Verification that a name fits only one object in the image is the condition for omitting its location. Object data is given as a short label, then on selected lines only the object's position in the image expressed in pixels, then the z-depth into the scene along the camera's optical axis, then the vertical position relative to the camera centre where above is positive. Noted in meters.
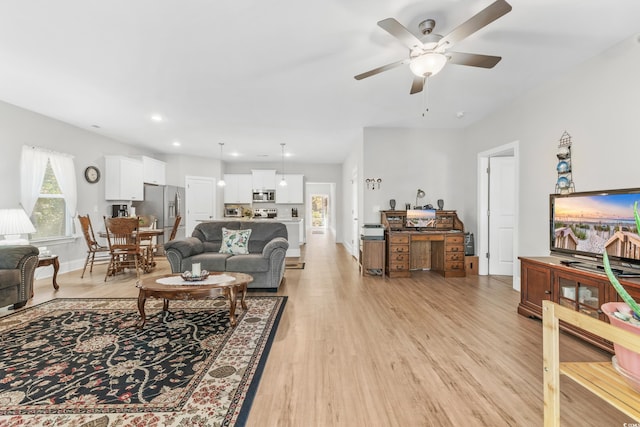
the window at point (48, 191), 4.72 +0.37
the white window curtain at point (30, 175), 4.65 +0.60
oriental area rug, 1.69 -1.17
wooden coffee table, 2.75 -0.77
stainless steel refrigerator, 7.25 +0.15
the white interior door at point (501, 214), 5.10 -0.03
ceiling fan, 1.85 +1.27
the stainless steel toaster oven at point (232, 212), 9.37 +0.00
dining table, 5.42 -0.71
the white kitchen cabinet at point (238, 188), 9.38 +0.79
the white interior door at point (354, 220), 6.57 -0.19
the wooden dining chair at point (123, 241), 4.93 -0.53
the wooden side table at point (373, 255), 5.06 -0.75
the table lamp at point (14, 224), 3.67 -0.16
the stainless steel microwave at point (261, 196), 9.50 +0.53
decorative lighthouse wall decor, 3.33 +0.53
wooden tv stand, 2.37 -0.71
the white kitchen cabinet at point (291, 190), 9.44 +0.73
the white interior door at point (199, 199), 8.41 +0.39
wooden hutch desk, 5.02 -0.64
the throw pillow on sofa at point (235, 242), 4.46 -0.47
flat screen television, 2.39 -0.13
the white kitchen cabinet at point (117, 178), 6.32 +0.77
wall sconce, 5.62 +0.57
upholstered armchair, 3.21 -0.71
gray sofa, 4.06 -0.69
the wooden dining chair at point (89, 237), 5.05 -0.46
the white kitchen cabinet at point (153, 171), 7.10 +1.06
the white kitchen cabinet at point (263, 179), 9.37 +1.08
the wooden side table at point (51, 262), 4.11 -0.73
